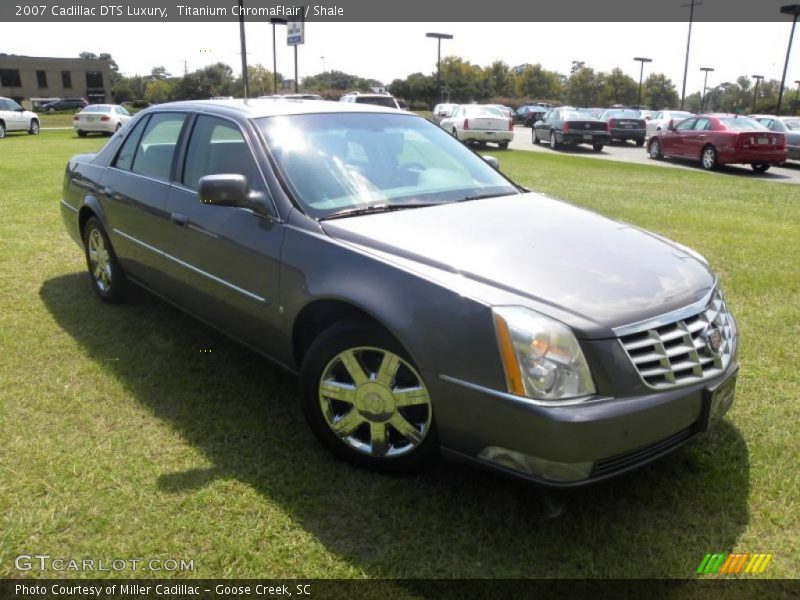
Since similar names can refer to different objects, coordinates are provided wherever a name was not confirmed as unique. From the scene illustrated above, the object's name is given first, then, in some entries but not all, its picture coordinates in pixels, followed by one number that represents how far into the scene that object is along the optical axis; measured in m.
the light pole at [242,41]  22.06
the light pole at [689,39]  55.03
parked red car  16.38
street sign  27.69
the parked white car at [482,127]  22.70
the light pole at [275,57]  35.47
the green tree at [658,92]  101.00
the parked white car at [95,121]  27.59
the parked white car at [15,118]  26.34
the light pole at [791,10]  43.97
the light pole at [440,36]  55.09
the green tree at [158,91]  80.53
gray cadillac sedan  2.36
